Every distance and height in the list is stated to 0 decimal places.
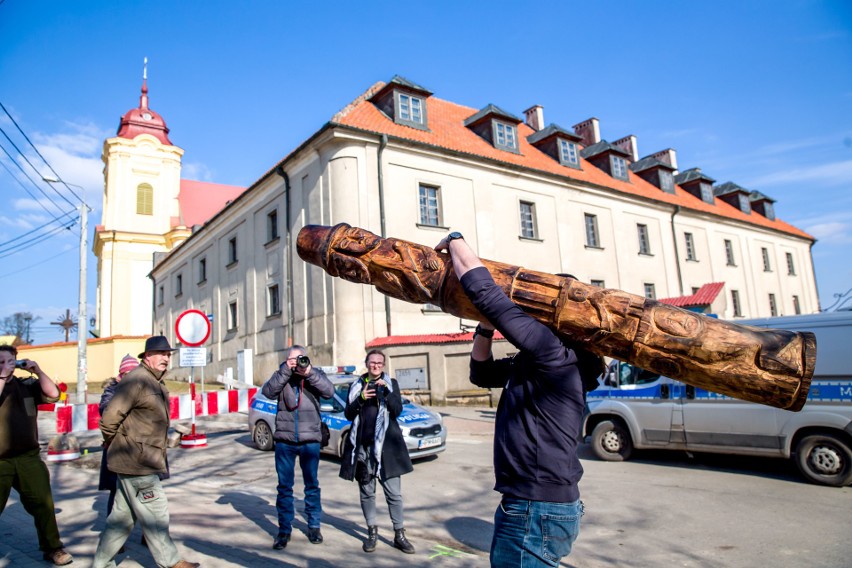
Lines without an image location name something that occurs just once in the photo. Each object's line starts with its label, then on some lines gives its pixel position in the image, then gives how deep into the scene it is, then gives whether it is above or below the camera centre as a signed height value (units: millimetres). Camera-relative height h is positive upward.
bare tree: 75750 +8730
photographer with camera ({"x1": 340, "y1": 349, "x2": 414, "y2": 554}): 5457 -767
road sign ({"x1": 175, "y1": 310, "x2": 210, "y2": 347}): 11047 +975
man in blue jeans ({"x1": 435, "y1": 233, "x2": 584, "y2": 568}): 2475 -371
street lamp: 18938 +2088
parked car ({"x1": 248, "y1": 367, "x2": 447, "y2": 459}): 9820 -1044
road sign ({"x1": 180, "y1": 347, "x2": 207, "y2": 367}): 11359 +424
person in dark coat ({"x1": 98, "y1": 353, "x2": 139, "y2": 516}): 5672 -252
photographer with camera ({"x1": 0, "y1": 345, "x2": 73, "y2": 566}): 4883 -612
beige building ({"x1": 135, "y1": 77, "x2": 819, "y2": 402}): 20391 +6141
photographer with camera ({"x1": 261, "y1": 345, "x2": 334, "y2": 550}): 5570 -517
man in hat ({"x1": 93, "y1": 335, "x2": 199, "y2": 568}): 4383 -651
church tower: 44906 +12623
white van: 7770 -1077
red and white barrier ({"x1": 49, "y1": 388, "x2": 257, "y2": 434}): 11719 -632
